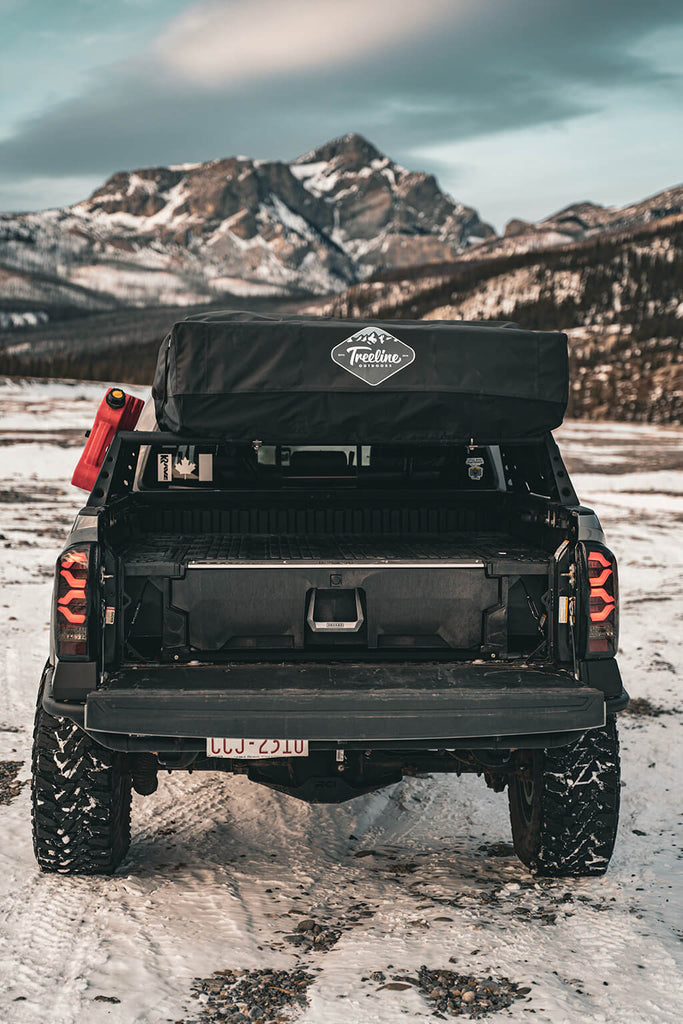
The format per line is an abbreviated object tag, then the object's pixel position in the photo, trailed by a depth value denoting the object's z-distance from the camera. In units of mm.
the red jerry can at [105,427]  5269
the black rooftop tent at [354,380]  4312
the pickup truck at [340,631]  3756
